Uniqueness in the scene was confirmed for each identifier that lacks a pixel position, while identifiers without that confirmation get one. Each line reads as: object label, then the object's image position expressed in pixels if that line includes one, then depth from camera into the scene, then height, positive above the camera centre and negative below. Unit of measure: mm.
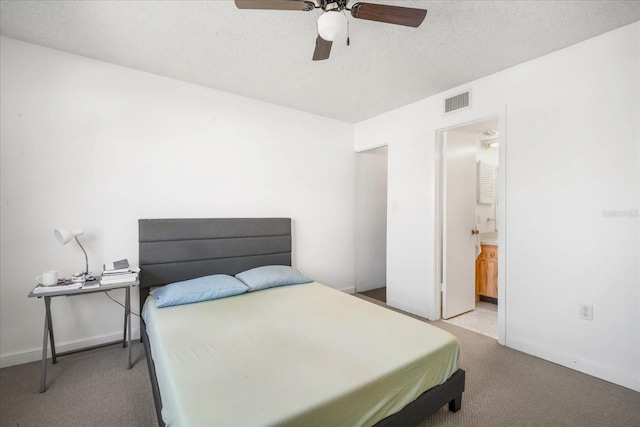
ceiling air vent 3162 +1198
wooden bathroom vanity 4062 -884
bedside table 2104 -709
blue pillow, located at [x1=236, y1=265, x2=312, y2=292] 3021 -716
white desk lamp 2318 -225
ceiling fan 1598 +1134
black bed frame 2887 -403
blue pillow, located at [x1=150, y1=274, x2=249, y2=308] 2531 -732
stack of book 2395 -531
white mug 2252 -522
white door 3545 -187
